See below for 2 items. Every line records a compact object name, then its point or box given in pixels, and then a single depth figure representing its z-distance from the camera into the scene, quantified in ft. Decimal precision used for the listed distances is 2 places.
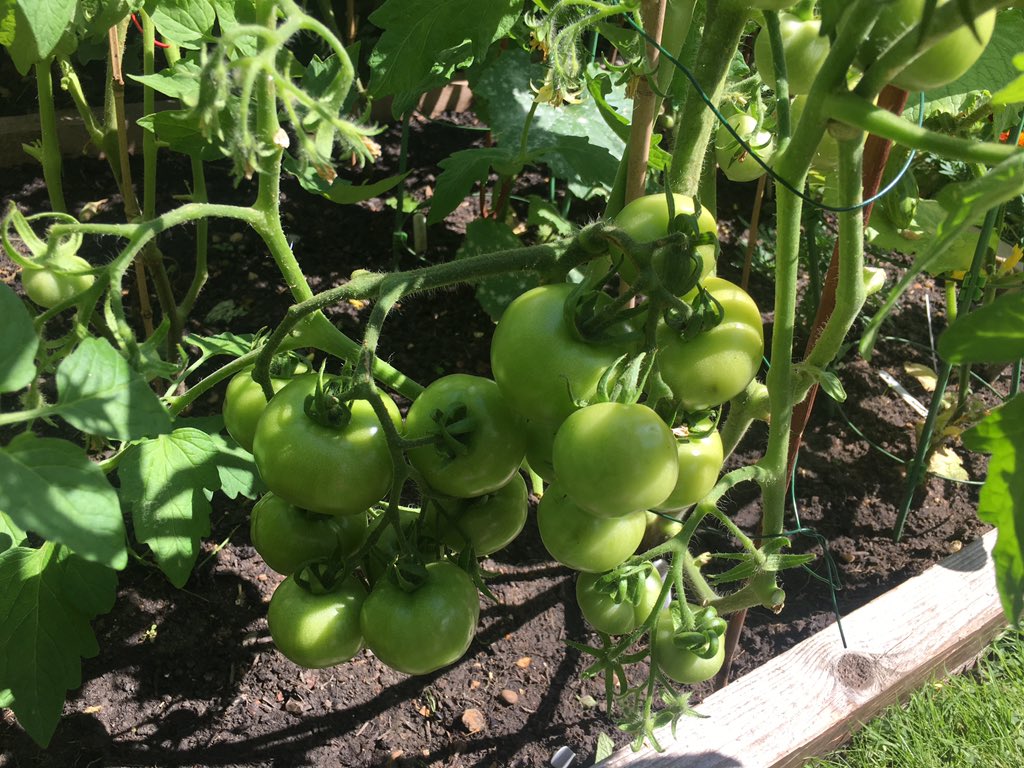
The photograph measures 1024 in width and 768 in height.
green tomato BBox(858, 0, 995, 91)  1.77
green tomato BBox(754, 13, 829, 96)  2.61
